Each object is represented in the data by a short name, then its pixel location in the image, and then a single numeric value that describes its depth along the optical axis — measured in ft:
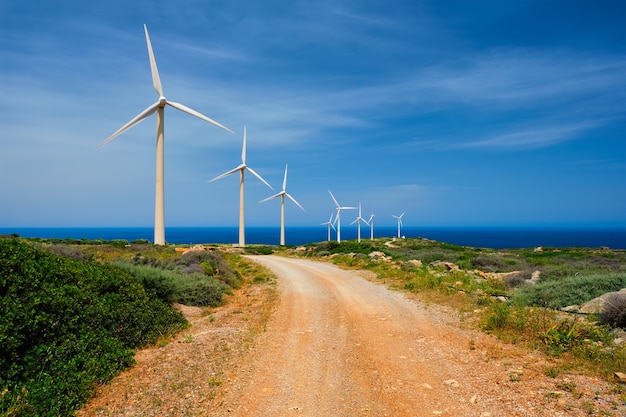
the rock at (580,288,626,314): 41.73
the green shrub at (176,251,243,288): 74.02
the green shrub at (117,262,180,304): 48.00
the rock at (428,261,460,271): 85.47
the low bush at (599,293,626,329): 36.60
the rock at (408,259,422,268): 88.81
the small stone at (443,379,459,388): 26.71
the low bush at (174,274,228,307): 53.72
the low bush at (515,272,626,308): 49.19
